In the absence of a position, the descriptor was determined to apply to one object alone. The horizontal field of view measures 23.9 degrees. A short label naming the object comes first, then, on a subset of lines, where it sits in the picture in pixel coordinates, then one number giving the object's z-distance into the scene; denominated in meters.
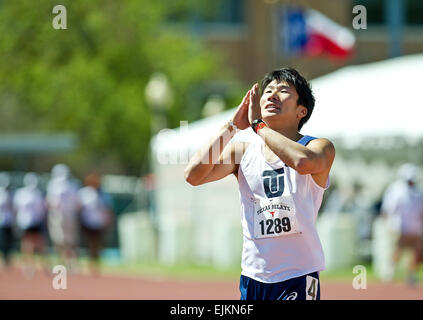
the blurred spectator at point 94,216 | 20.33
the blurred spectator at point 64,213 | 20.03
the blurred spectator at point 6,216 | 21.91
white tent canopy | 19.73
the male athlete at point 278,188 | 5.16
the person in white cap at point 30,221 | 20.27
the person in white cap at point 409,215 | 16.70
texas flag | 23.95
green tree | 32.66
